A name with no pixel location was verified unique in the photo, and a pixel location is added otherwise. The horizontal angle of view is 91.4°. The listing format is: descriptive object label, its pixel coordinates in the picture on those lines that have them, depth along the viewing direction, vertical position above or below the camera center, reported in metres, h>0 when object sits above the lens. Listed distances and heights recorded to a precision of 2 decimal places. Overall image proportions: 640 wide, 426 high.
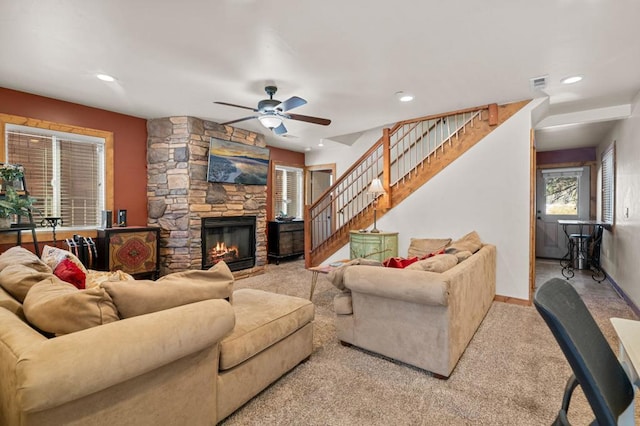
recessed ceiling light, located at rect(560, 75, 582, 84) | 3.13 +1.34
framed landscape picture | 4.77 +0.78
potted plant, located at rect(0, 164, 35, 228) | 3.16 +0.12
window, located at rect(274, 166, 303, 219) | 7.14 +0.45
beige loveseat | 2.09 -0.74
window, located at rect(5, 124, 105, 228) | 3.78 +0.53
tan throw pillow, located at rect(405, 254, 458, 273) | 2.28 -0.40
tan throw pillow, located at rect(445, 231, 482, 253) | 3.10 -0.37
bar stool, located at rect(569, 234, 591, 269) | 5.61 -0.76
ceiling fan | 3.36 +1.10
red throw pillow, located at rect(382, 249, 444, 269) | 2.53 -0.43
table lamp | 4.61 +0.33
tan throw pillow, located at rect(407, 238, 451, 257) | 4.07 -0.46
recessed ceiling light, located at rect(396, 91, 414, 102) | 3.67 +1.38
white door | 6.68 +0.18
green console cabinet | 4.50 -0.50
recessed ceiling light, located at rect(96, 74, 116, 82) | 3.15 +1.36
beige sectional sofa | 1.04 -0.56
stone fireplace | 4.56 +0.36
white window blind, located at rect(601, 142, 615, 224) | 4.73 +0.43
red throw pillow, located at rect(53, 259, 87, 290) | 1.88 -0.39
